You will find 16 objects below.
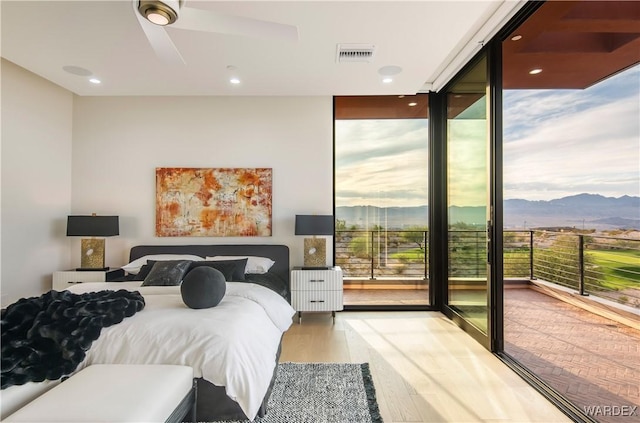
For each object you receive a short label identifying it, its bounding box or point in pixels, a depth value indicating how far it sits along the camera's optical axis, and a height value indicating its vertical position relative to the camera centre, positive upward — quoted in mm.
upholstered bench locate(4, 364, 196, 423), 1310 -795
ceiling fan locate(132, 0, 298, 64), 1919 +1183
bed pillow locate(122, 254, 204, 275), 3717 -514
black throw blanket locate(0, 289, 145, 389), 1631 -645
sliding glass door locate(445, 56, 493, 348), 3184 +152
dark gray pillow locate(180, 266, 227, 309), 2250 -518
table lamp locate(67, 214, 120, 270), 3886 -140
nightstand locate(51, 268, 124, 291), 3795 -728
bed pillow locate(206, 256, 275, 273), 3727 -567
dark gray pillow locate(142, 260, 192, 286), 3141 -575
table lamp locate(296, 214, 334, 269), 3895 -139
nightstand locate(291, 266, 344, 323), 3867 -892
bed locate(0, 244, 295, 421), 1807 -774
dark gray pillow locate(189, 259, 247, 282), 3387 -551
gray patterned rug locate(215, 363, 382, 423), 2055 -1262
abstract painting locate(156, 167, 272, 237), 4254 +160
